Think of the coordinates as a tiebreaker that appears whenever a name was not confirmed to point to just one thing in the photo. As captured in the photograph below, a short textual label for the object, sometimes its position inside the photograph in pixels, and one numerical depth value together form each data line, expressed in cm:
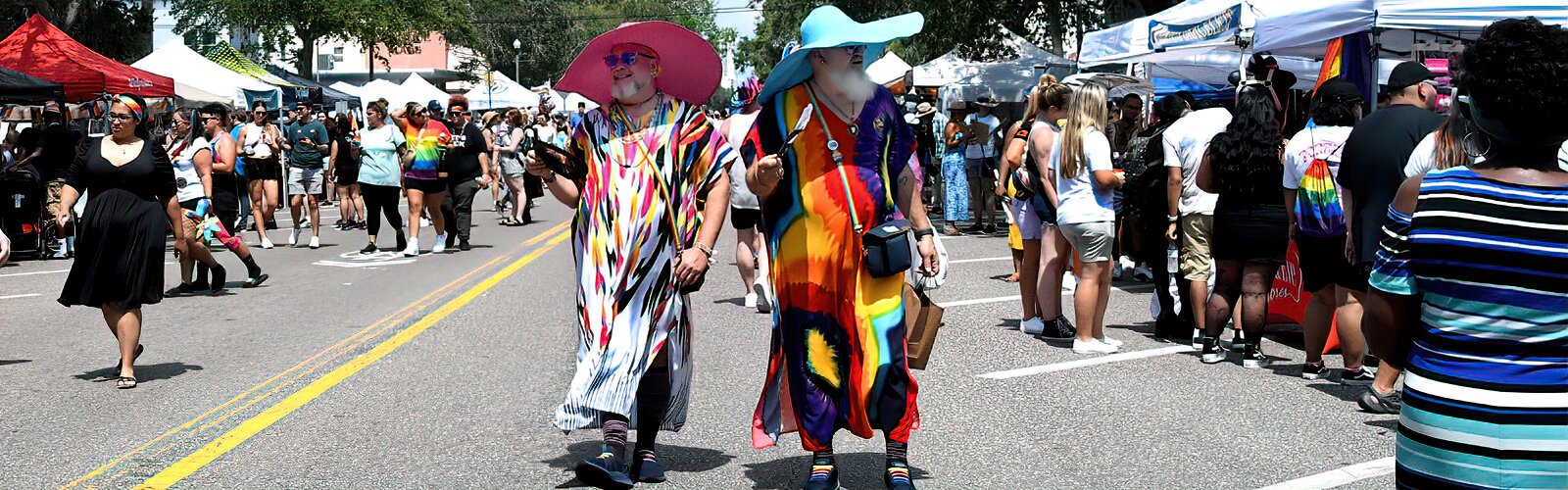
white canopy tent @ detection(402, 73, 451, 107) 3953
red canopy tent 1959
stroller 1652
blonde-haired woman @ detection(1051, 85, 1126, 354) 881
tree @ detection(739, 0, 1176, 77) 2666
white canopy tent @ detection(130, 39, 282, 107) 2656
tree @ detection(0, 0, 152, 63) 4641
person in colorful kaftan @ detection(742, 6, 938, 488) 520
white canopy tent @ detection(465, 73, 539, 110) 4834
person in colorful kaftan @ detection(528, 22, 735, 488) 535
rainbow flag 1114
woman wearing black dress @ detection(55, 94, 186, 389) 812
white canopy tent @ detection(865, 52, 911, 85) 2358
